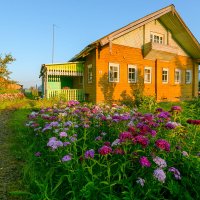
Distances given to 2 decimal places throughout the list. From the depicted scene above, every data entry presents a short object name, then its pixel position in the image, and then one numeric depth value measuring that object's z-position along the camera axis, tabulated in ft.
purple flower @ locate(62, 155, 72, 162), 7.33
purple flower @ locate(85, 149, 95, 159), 7.30
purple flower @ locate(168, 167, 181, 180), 7.14
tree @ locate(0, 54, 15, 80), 77.20
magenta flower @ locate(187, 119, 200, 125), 9.37
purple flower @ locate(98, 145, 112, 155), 6.80
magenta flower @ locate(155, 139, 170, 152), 6.99
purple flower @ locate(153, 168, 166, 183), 6.16
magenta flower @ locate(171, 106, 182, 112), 12.03
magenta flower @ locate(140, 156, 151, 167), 6.39
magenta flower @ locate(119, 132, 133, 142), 7.25
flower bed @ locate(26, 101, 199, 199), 7.00
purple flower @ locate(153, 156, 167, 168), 6.70
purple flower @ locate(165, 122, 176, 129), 8.97
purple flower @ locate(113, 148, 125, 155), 7.27
